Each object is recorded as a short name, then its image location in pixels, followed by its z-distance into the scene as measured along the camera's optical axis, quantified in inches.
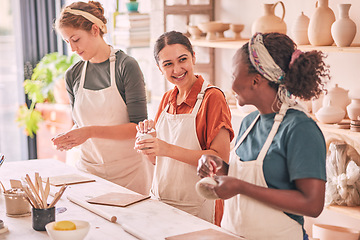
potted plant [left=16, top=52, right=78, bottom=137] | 220.4
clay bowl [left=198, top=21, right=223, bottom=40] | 163.8
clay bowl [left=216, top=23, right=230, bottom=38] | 165.0
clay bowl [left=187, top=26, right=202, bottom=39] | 170.9
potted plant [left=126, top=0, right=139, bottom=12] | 189.2
